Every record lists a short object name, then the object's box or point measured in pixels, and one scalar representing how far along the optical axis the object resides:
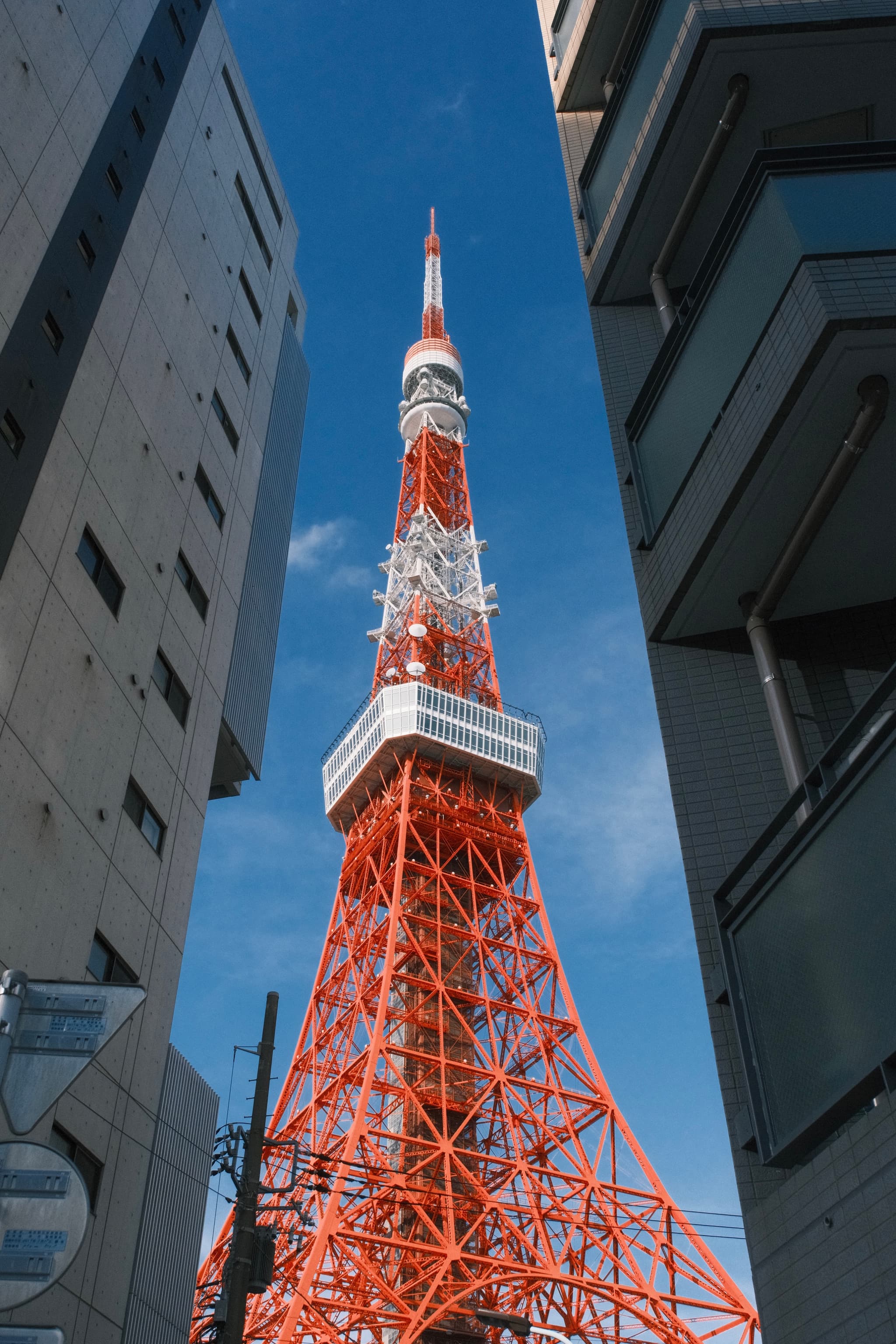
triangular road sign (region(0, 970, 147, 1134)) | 4.00
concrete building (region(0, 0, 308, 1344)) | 12.83
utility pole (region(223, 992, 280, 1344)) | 10.78
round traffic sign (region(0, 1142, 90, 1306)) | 3.72
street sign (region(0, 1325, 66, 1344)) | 3.65
